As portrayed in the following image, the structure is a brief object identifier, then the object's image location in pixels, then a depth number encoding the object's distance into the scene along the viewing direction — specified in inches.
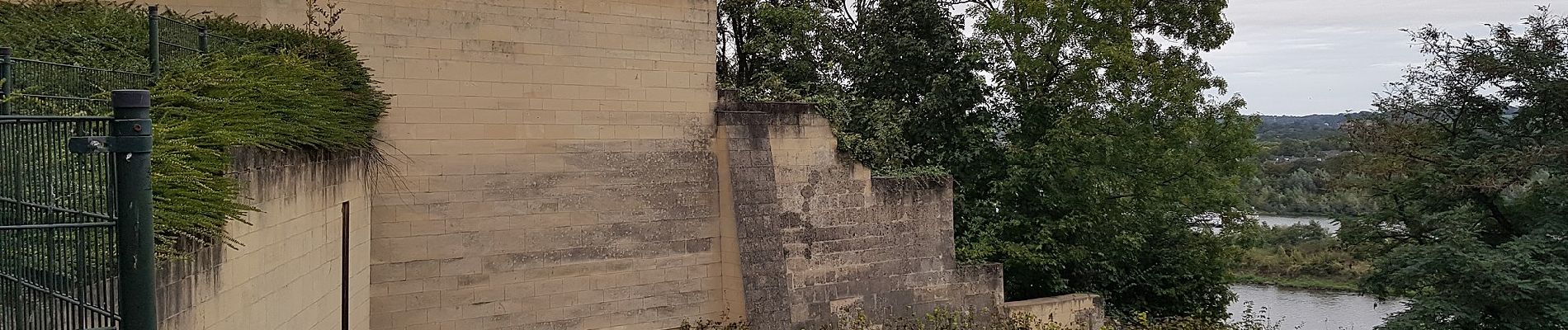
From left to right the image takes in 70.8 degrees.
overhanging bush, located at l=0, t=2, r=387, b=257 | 193.8
